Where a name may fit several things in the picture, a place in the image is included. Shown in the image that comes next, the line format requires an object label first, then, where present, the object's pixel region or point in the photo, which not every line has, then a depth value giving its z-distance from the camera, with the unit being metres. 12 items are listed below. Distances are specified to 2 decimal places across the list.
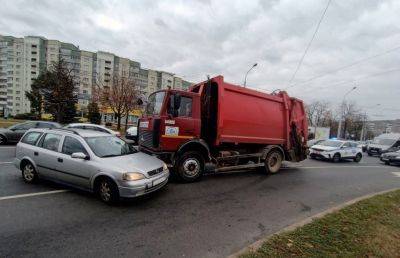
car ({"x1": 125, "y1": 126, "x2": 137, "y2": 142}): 19.27
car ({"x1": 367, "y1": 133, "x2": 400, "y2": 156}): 26.22
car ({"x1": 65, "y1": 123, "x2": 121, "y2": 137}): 13.88
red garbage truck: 7.88
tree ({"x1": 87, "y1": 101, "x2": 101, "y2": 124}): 52.28
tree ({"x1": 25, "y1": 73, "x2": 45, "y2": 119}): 48.19
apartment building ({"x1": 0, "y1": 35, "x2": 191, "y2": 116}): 86.75
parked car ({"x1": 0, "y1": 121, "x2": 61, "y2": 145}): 14.68
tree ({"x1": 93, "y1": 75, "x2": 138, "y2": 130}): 35.47
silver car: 5.60
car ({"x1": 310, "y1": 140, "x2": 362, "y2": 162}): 17.58
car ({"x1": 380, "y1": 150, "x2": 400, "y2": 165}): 17.88
